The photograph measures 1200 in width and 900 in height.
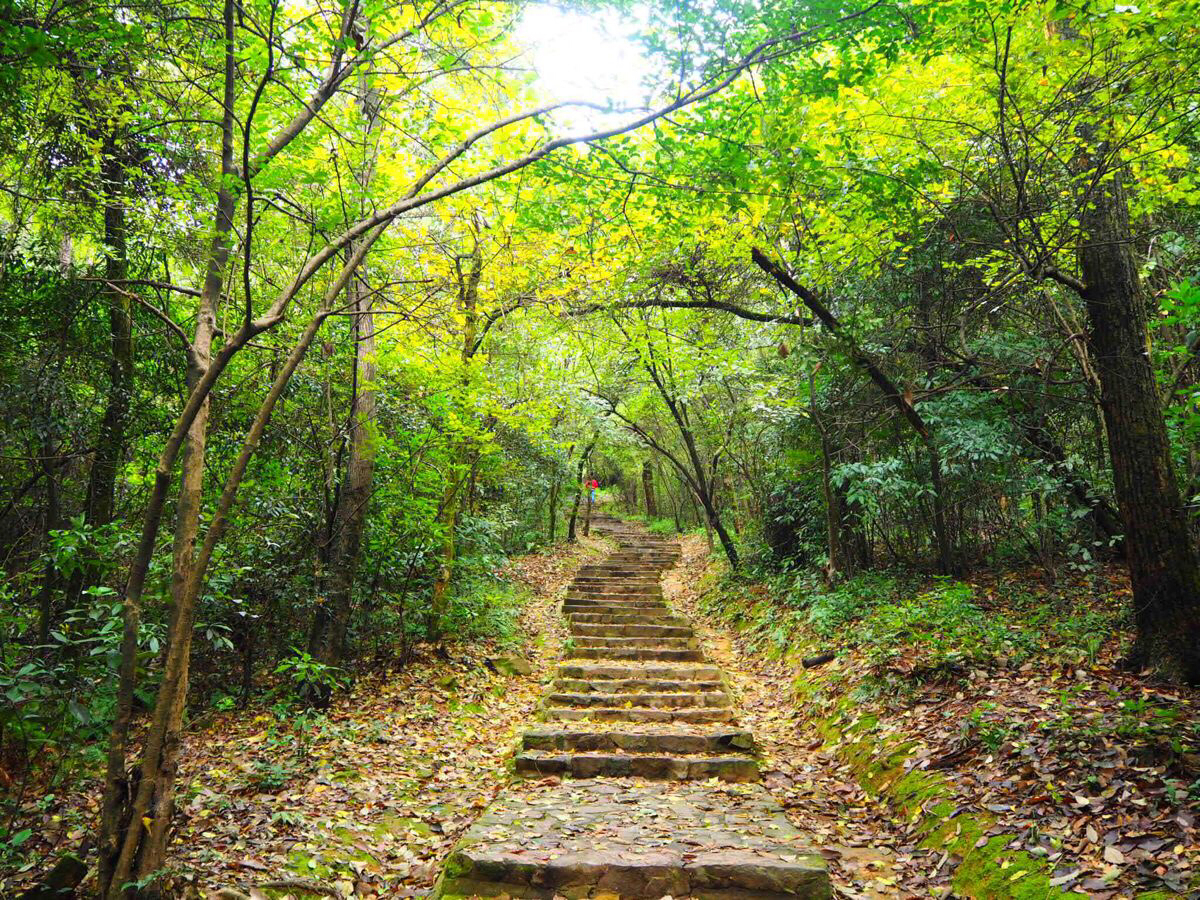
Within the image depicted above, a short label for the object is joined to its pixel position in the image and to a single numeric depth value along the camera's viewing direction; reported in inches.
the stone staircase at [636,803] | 142.8
